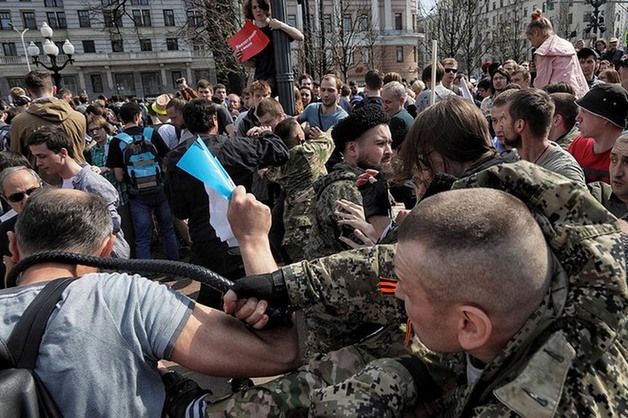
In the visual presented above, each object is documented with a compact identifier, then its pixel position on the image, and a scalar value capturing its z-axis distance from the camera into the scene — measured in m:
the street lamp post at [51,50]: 16.33
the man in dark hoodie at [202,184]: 3.53
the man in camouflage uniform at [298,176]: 3.79
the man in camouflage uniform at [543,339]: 0.99
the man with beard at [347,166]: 2.36
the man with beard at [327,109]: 5.90
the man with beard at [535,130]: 2.95
